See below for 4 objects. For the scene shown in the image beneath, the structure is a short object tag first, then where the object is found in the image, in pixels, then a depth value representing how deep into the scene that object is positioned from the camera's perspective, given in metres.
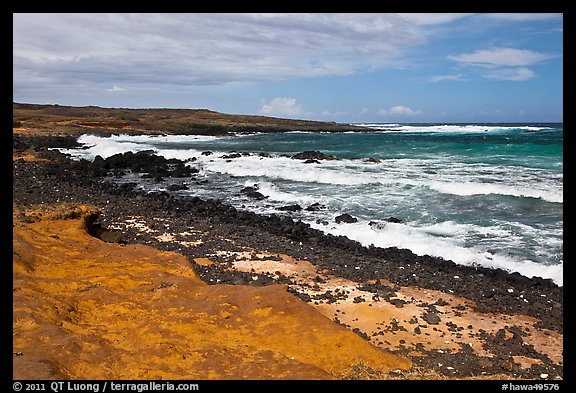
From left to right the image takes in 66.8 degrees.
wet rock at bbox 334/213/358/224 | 15.40
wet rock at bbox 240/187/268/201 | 20.51
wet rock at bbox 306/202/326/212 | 17.75
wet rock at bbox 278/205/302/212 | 17.67
